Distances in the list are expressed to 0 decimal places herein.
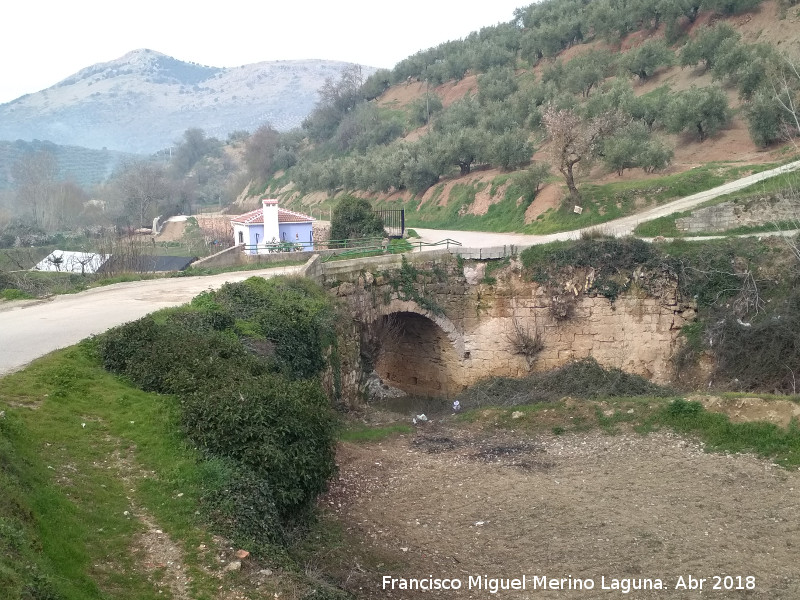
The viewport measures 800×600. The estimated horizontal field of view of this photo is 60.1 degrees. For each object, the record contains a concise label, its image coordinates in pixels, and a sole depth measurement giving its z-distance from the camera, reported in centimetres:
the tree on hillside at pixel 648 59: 4081
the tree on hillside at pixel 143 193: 6912
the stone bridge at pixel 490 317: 2080
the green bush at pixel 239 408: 835
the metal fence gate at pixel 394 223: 3030
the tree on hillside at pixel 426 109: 5777
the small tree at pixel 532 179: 2948
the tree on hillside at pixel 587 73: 4347
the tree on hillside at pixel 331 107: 7025
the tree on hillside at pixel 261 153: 7231
